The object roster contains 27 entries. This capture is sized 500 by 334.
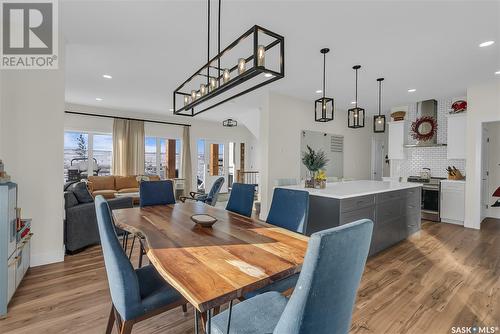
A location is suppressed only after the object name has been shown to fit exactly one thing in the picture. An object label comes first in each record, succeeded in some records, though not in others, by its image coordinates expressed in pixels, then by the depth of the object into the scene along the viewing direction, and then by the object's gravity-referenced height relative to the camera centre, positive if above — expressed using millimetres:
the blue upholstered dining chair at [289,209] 2109 -402
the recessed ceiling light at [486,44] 3033 +1511
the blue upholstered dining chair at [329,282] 788 -403
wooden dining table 989 -486
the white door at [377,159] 7828 +183
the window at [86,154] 6758 +238
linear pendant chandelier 1550 +708
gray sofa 3205 -792
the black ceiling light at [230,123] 7396 +1213
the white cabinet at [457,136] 5086 +622
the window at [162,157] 7930 +195
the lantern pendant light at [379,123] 4020 +693
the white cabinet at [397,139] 6207 +671
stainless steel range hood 5781 +1253
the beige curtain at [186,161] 8188 +64
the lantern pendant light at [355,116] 3759 +743
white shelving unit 1970 -736
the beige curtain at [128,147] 7105 +443
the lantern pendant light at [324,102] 3211 +802
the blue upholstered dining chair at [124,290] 1265 -669
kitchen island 2924 -566
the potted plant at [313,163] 3461 +16
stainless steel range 5266 -720
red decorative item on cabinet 5121 +1247
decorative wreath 5781 +890
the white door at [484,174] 4766 -177
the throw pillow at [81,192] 3531 -440
